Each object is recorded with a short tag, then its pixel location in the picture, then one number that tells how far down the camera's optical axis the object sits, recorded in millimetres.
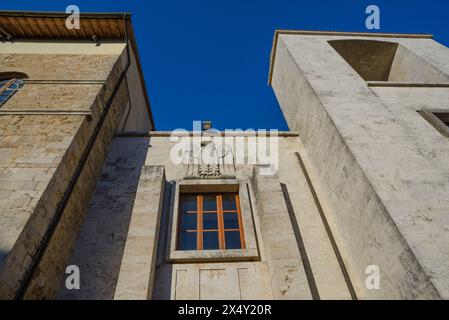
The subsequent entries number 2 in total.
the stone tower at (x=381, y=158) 3832
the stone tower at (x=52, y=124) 3945
